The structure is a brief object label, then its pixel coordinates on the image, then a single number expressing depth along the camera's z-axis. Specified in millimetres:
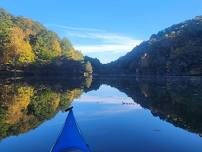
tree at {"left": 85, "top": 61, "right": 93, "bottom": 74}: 61057
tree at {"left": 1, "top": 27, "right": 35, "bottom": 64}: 37662
